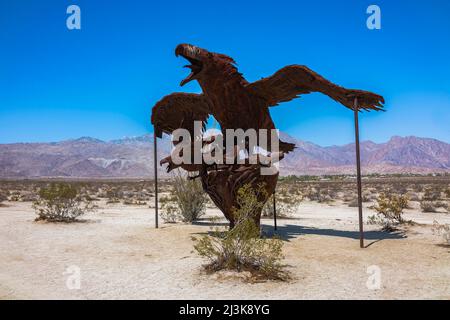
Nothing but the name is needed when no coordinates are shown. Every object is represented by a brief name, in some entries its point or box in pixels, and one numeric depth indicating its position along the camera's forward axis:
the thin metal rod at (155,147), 11.42
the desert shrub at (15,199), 23.52
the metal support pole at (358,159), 7.80
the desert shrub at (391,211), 11.95
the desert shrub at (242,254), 6.11
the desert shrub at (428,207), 17.77
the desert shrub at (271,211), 15.73
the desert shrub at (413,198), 24.01
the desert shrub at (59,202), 12.85
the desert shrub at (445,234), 8.50
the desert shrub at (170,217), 13.03
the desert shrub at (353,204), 21.37
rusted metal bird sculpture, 8.54
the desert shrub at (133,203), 22.43
